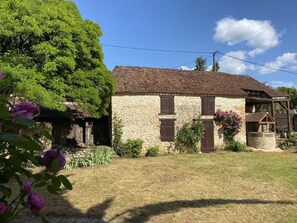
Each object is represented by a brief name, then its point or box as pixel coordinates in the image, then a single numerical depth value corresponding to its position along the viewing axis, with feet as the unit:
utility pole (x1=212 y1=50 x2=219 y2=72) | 78.56
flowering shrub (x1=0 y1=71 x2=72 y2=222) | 3.09
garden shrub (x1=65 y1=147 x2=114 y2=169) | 35.20
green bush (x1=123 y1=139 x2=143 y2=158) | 44.34
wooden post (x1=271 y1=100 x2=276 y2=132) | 58.25
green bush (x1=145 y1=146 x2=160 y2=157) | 45.75
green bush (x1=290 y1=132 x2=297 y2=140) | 58.35
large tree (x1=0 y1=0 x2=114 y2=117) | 28.77
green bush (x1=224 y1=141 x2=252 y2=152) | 49.86
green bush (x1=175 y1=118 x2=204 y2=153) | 48.37
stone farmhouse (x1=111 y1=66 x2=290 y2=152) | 46.23
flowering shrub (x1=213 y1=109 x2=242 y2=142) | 50.70
